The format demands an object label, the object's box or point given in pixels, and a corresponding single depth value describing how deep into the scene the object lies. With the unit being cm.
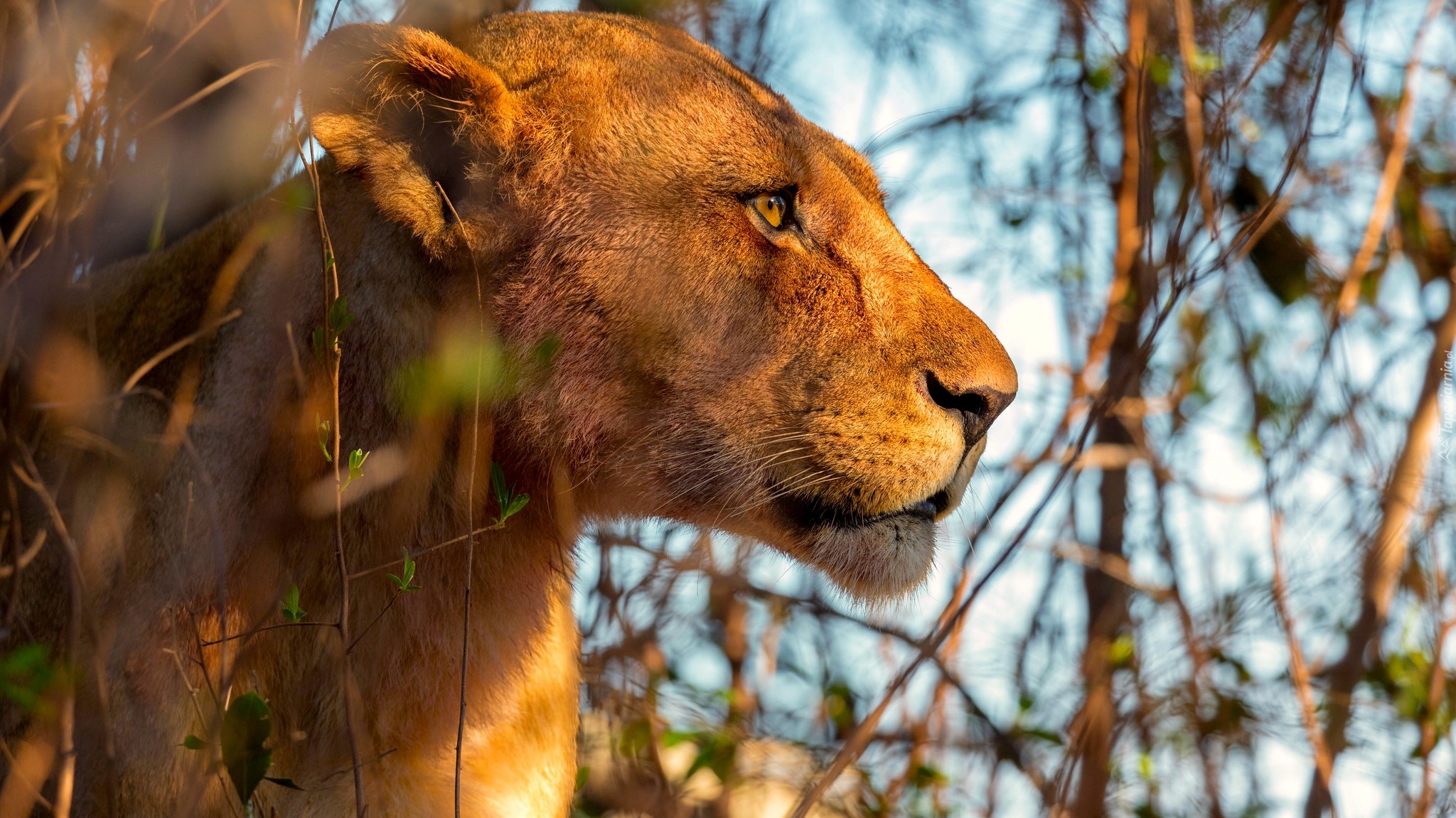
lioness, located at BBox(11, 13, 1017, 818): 470
